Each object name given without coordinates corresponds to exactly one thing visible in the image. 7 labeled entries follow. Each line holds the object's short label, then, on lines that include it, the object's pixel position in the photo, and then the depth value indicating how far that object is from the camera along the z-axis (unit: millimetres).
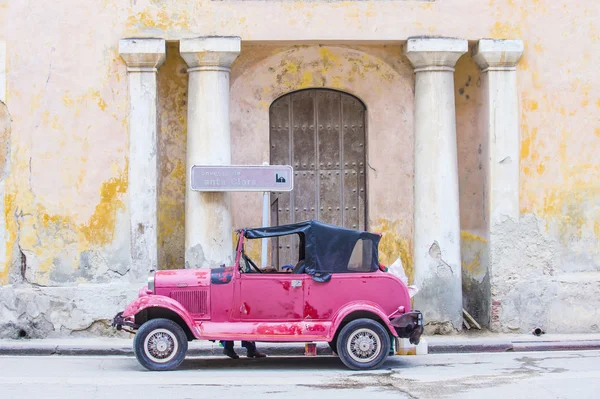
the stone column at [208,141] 15258
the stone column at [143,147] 15234
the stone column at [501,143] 15602
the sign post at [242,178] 14625
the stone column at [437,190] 15484
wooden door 16656
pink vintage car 12195
